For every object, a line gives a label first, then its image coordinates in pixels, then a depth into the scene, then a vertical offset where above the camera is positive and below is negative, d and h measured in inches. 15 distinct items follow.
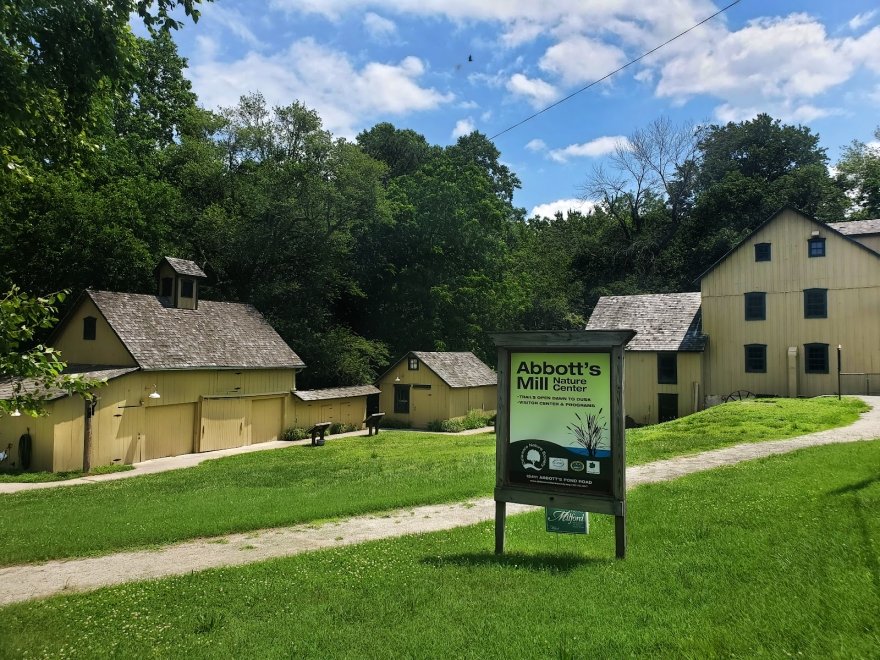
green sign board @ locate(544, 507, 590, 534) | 317.1 -85.5
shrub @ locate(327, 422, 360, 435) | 1355.8 -169.2
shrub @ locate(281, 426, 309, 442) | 1253.7 -169.0
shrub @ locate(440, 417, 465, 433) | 1396.4 -166.7
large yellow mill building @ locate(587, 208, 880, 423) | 1211.9 +56.6
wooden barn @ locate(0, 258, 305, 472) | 883.4 -53.8
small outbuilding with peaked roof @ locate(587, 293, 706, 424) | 1325.0 -14.2
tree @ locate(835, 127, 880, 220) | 2151.8 +620.5
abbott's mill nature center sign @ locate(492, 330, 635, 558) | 303.4 -35.5
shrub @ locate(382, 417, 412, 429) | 1482.5 -173.0
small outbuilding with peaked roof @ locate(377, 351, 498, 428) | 1446.9 -89.8
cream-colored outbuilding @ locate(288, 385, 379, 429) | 1301.4 -120.1
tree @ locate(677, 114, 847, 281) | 2050.9 +568.9
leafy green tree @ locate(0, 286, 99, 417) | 266.7 -3.9
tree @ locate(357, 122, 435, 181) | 2391.7 +775.2
